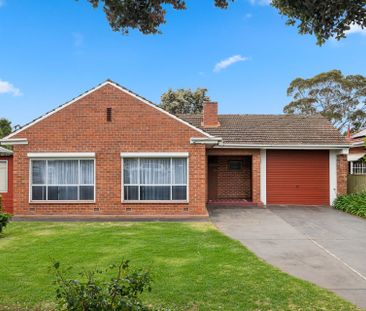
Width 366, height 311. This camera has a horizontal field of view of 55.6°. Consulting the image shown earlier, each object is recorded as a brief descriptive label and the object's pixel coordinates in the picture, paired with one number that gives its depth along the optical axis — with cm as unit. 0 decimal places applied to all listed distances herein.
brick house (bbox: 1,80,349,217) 1439
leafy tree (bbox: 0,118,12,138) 4074
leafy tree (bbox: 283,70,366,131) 3878
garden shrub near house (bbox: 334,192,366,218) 1479
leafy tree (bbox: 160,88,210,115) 3953
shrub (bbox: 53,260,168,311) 365
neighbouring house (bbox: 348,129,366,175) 2220
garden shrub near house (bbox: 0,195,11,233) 1052
